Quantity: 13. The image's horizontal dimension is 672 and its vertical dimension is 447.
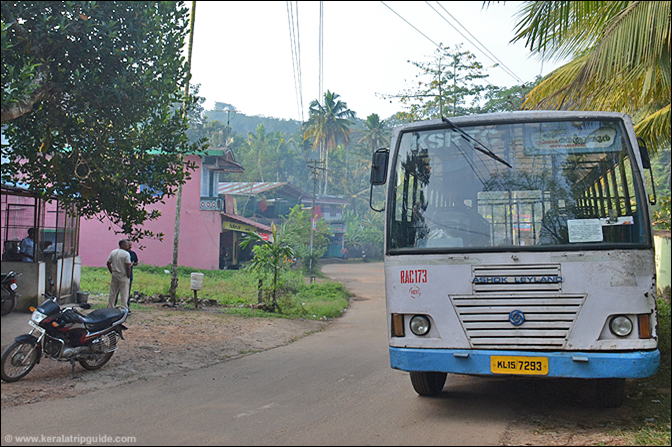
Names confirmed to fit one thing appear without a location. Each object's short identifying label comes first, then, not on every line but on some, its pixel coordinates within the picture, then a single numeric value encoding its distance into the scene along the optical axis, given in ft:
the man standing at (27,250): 39.93
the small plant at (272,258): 53.01
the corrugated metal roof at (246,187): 137.42
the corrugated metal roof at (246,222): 101.37
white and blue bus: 16.40
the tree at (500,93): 63.52
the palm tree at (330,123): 187.42
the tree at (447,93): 94.89
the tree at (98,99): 28.12
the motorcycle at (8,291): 36.50
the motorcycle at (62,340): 22.20
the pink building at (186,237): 94.02
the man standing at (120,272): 39.88
